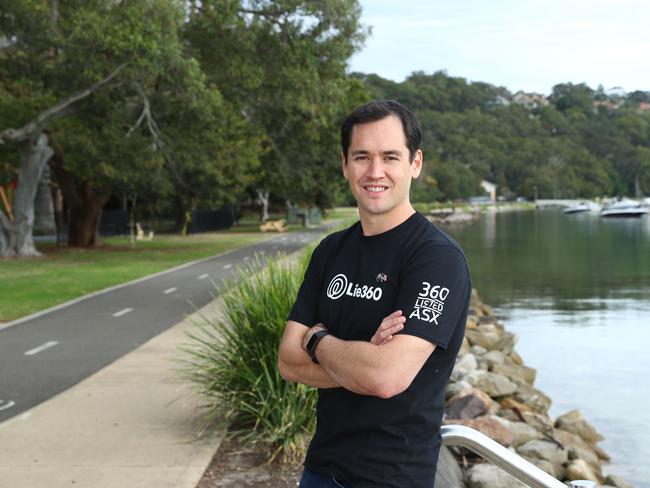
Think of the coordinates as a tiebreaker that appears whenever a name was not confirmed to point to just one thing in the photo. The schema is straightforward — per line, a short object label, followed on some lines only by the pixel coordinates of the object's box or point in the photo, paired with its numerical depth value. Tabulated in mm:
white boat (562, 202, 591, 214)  129750
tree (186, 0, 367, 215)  27766
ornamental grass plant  6691
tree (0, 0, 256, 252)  23938
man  2715
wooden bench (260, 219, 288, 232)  52125
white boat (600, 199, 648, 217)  113812
